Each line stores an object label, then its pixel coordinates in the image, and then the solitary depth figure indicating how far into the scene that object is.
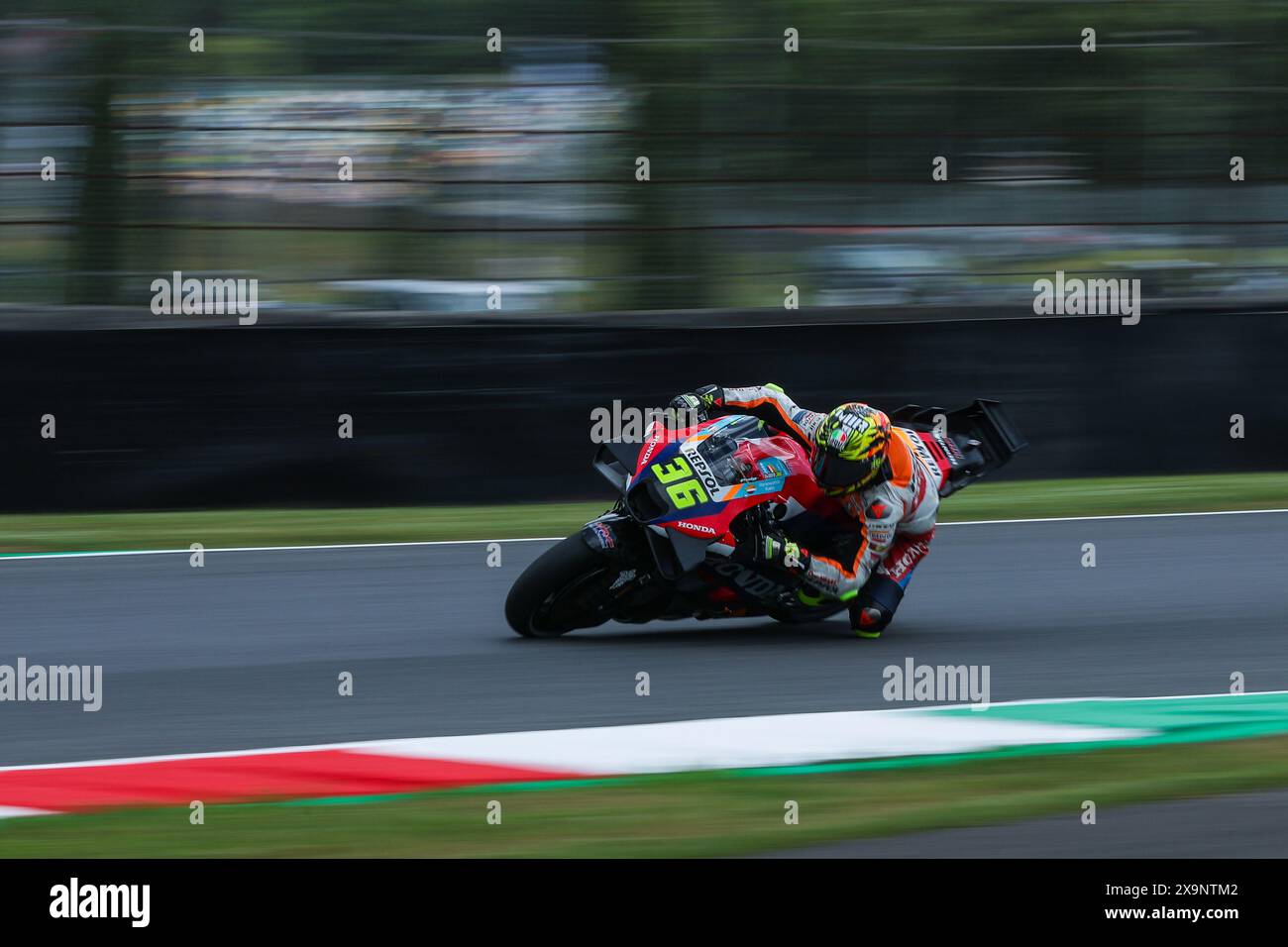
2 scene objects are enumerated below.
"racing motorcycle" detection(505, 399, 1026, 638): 14.58
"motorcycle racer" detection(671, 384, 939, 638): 15.09
